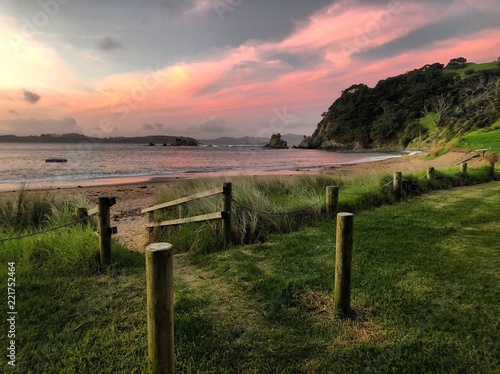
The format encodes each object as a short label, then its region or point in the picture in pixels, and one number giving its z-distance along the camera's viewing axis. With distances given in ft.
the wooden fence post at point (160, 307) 7.72
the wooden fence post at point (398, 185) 35.75
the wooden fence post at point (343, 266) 12.45
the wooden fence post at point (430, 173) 43.24
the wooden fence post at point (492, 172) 51.66
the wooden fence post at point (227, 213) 21.48
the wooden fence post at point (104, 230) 17.40
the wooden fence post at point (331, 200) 28.22
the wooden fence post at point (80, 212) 22.93
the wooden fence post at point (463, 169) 47.37
